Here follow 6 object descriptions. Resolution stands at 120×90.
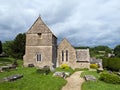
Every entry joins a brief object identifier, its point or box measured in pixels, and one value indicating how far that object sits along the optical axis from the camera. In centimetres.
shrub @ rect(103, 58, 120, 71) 2113
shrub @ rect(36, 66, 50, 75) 1388
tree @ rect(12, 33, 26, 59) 2886
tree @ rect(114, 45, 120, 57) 4818
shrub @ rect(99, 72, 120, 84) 1112
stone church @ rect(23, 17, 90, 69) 2045
